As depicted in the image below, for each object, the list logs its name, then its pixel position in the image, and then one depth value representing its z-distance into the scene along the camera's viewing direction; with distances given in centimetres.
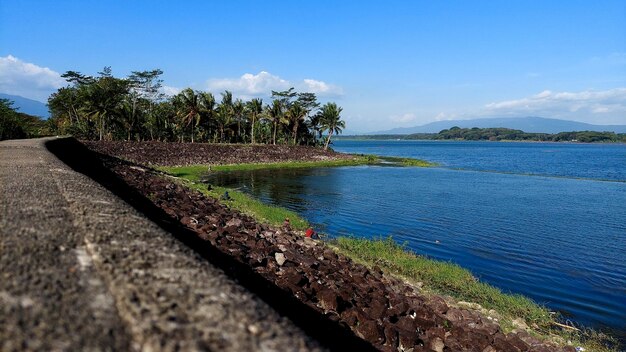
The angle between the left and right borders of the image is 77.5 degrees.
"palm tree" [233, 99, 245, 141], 7694
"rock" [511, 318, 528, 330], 970
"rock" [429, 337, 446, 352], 787
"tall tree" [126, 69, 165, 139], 7493
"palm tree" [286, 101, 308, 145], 7962
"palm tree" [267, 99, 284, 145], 7719
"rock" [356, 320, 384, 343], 770
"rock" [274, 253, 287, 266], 1069
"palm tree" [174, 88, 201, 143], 6688
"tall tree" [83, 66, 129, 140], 5694
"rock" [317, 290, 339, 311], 842
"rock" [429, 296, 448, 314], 978
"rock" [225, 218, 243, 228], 1456
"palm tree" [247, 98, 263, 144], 7700
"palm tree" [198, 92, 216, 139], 6944
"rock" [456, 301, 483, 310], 1061
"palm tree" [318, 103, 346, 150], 8531
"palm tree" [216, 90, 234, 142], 7381
